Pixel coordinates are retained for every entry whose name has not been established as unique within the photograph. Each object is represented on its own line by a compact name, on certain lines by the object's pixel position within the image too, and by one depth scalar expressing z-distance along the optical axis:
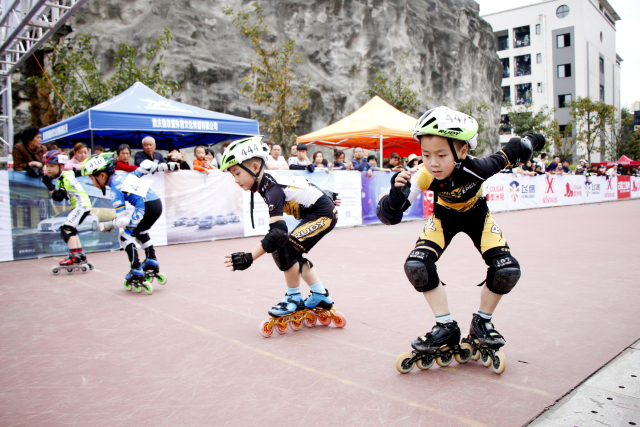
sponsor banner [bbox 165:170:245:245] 10.64
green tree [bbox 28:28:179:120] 16.00
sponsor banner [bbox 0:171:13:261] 8.73
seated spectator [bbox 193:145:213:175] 11.13
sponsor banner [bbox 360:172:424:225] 14.27
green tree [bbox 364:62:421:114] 27.05
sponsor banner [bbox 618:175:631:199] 29.02
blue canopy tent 10.78
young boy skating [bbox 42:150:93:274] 7.39
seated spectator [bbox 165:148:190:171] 11.64
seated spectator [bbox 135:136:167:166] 9.91
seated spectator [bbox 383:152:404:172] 14.22
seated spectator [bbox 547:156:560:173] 23.92
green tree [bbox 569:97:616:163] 47.00
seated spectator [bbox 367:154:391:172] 14.81
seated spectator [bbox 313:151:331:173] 13.46
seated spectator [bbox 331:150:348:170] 14.05
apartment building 59.78
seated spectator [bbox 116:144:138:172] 8.90
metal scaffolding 11.80
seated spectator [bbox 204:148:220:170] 11.85
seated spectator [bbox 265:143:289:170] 11.64
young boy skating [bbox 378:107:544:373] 3.05
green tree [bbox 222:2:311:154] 19.52
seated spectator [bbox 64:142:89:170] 8.59
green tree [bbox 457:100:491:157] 32.75
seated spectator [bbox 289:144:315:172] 12.34
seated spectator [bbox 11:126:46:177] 9.05
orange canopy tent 16.85
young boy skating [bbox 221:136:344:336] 3.92
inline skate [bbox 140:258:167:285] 6.15
